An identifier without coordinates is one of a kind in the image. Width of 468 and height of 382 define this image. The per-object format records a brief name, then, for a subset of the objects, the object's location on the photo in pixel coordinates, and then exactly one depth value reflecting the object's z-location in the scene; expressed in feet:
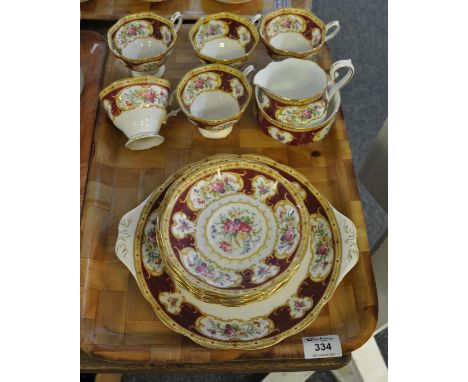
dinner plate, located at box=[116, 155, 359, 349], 2.14
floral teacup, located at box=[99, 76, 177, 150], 2.72
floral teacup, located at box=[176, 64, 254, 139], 2.84
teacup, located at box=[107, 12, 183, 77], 3.14
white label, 2.15
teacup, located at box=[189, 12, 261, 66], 3.18
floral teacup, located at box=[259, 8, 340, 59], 3.18
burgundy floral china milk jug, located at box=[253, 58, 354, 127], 2.67
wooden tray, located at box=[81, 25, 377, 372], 2.18
